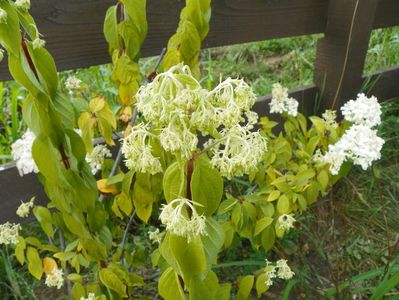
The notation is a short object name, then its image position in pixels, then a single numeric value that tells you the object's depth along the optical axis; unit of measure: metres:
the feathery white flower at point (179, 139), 0.64
